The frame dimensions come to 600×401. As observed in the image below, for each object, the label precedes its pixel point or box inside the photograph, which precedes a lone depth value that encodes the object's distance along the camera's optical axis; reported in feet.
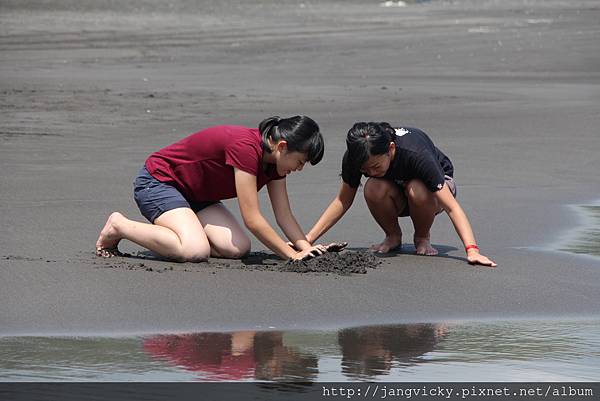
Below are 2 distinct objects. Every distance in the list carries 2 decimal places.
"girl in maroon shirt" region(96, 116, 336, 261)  42.23
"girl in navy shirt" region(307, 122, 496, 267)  42.61
